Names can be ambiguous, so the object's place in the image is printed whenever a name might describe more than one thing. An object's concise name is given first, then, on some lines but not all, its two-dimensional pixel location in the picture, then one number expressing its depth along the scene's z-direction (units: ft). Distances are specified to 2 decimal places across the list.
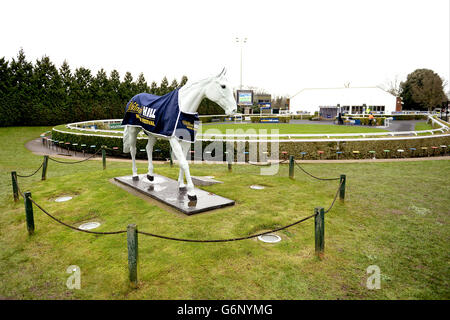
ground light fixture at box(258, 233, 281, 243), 16.55
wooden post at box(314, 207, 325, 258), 14.32
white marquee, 162.20
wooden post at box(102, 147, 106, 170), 34.09
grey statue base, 20.17
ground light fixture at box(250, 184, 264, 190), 26.63
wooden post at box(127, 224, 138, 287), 12.20
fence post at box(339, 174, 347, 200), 22.11
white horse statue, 19.53
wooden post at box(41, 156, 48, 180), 29.91
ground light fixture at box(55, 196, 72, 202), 23.17
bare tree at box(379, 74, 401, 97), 265.50
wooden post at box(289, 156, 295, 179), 30.64
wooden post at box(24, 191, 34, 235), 17.08
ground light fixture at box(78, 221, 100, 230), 18.10
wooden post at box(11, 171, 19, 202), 23.01
